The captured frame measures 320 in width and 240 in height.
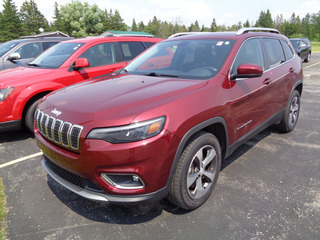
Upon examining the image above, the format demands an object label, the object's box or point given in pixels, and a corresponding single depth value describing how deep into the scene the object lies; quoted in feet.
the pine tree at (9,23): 171.81
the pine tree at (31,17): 193.16
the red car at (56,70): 13.75
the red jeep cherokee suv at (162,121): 6.55
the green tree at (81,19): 175.73
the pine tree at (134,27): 266.65
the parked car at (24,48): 23.32
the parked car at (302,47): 52.81
